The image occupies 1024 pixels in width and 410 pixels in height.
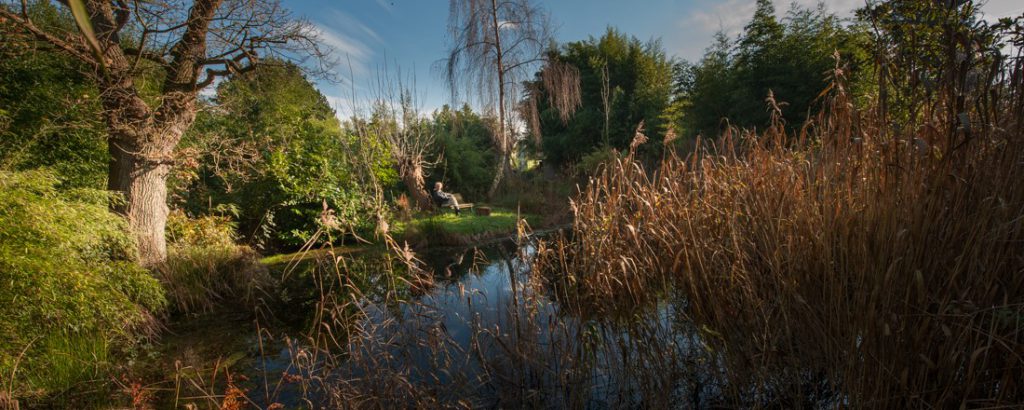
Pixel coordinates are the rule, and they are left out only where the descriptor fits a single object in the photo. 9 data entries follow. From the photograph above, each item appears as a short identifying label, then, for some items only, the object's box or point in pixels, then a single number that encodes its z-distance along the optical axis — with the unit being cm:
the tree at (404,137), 1093
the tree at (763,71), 1165
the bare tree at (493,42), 1191
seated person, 1162
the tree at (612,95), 1750
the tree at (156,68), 507
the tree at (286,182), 760
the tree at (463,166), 1548
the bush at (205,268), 507
